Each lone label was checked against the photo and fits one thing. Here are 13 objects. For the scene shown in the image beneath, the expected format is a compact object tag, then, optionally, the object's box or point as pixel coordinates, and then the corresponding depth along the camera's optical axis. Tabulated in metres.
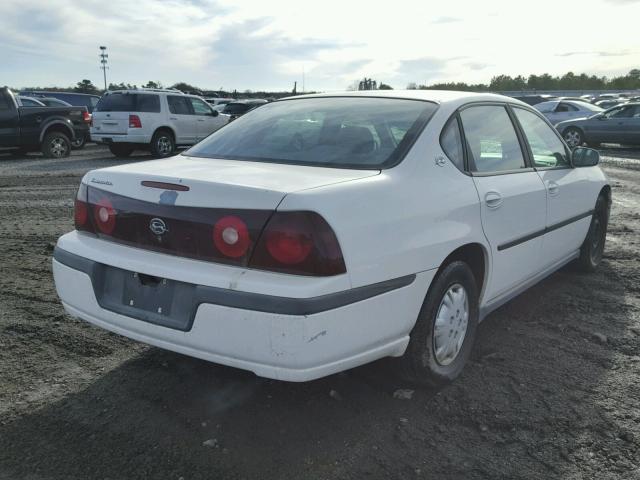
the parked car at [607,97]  42.78
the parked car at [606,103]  30.12
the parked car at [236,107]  23.35
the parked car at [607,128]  18.05
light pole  63.94
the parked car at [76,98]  23.95
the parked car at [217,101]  30.46
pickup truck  14.29
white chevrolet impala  2.35
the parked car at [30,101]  16.86
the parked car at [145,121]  14.98
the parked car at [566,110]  21.18
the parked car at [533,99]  28.59
